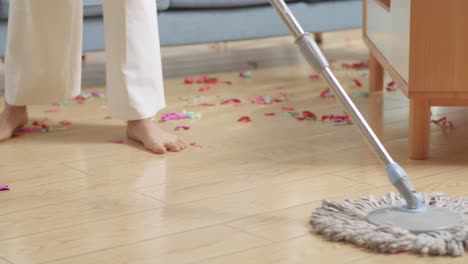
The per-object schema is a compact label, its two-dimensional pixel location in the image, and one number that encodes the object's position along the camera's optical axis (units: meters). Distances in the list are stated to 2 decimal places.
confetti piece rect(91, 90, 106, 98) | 2.68
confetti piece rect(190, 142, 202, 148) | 1.96
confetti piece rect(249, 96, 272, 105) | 2.48
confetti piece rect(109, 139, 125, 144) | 2.02
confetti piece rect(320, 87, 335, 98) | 2.55
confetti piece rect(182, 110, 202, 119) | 2.30
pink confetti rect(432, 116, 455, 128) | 2.08
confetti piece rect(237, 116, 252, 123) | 2.22
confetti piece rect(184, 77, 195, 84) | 2.88
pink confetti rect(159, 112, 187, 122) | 2.29
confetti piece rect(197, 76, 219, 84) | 2.88
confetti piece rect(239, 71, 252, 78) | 2.98
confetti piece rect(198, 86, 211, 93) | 2.73
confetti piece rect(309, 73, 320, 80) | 2.91
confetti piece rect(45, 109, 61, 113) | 2.45
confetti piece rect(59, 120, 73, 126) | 2.27
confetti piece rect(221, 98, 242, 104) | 2.50
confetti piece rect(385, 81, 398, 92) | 2.60
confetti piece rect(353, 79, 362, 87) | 2.71
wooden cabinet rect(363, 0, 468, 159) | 1.72
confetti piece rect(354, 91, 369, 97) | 2.53
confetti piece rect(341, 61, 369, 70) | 3.12
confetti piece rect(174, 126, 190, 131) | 2.15
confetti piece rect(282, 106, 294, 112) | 2.37
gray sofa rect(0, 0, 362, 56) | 2.70
